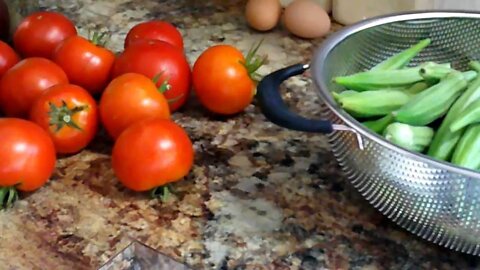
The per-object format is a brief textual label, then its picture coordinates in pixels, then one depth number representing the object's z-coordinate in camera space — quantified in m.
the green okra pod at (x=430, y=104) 0.70
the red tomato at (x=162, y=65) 0.85
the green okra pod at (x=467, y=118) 0.67
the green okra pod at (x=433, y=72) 0.73
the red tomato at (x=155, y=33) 0.93
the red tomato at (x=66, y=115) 0.79
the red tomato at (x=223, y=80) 0.85
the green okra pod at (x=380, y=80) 0.74
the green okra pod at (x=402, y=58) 0.79
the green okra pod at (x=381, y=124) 0.70
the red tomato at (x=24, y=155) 0.73
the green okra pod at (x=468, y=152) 0.66
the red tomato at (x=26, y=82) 0.83
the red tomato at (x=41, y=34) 0.93
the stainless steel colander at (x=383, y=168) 0.61
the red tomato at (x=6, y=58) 0.90
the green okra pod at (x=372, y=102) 0.71
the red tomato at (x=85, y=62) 0.87
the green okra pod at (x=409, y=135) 0.67
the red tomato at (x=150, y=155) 0.74
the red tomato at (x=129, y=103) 0.79
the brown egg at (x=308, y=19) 1.04
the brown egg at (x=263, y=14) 1.05
